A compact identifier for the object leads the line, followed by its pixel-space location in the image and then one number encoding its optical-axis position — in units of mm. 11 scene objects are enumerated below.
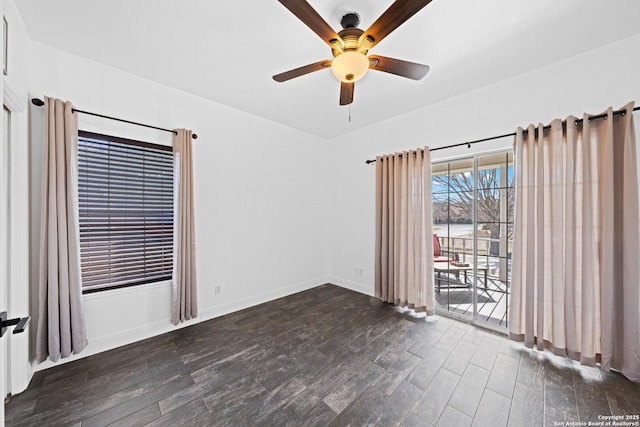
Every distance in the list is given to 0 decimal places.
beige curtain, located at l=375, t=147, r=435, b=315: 3154
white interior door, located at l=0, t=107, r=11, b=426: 1791
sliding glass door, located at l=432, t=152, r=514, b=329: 2828
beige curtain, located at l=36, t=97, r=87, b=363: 2061
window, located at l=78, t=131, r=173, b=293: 2391
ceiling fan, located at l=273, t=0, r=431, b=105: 1408
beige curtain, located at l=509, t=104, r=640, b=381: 1992
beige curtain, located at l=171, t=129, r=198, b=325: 2768
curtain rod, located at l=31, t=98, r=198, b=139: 2074
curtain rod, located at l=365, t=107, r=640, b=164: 2044
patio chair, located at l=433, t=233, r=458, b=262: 3375
